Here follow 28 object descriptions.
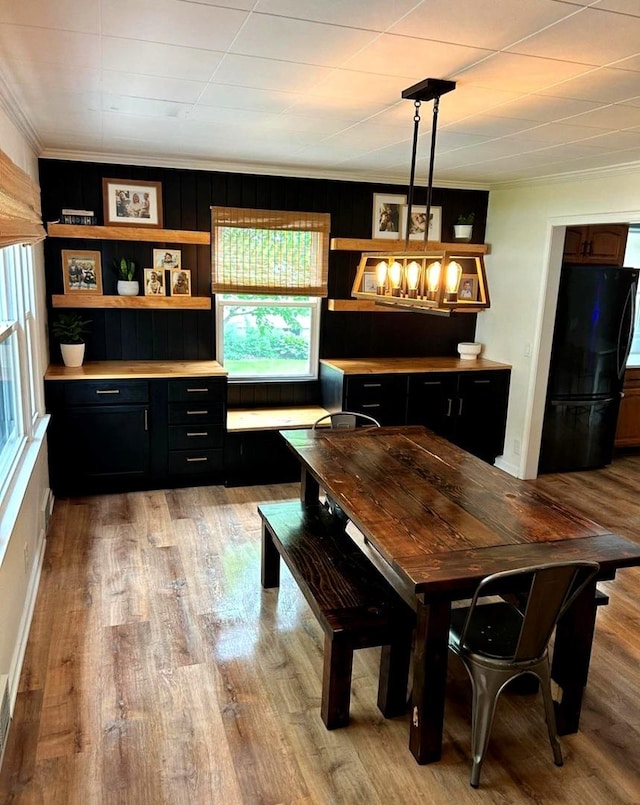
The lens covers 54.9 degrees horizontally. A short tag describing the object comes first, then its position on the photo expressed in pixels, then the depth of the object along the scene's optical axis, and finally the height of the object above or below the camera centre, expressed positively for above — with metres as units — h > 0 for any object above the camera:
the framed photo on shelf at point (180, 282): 4.88 -0.15
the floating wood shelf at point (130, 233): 4.46 +0.20
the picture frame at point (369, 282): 5.17 -0.10
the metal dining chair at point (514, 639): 1.95 -1.28
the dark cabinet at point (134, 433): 4.32 -1.23
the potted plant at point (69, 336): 4.53 -0.56
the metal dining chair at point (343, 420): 4.02 -0.99
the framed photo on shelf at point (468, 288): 5.44 -0.13
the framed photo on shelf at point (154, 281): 4.82 -0.15
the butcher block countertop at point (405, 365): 5.00 -0.78
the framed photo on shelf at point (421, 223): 5.35 +0.42
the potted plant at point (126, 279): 4.70 -0.14
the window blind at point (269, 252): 4.89 +0.12
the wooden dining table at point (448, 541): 2.07 -0.94
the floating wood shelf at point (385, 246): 5.14 +0.21
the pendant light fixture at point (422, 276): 2.55 -0.02
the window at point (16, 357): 2.88 -0.51
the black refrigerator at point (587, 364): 5.07 -0.71
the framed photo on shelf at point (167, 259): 4.83 +0.03
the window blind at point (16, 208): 2.14 +0.19
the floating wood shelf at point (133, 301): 4.58 -0.30
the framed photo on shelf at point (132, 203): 4.60 +0.43
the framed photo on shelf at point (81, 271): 4.61 -0.09
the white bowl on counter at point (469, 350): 5.61 -0.68
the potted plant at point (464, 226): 5.39 +0.40
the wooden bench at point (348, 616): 2.26 -1.27
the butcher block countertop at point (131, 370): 4.32 -0.79
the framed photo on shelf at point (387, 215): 5.27 +0.47
